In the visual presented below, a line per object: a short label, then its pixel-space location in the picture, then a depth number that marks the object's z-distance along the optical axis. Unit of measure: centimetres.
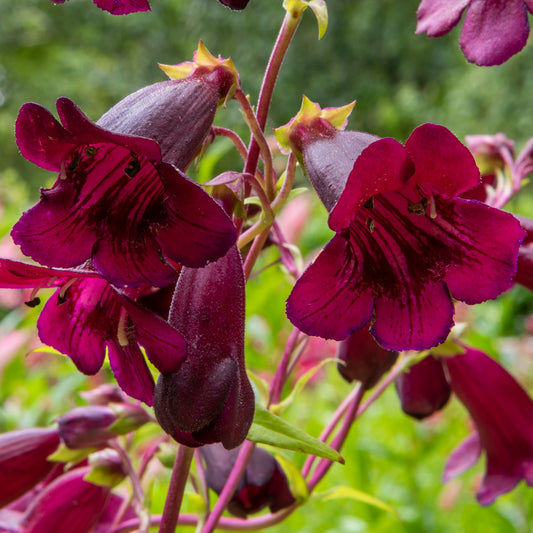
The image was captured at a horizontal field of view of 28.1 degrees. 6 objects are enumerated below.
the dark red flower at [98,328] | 18
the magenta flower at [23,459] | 25
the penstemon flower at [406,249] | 18
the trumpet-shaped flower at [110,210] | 18
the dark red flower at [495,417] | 28
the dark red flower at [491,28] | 21
